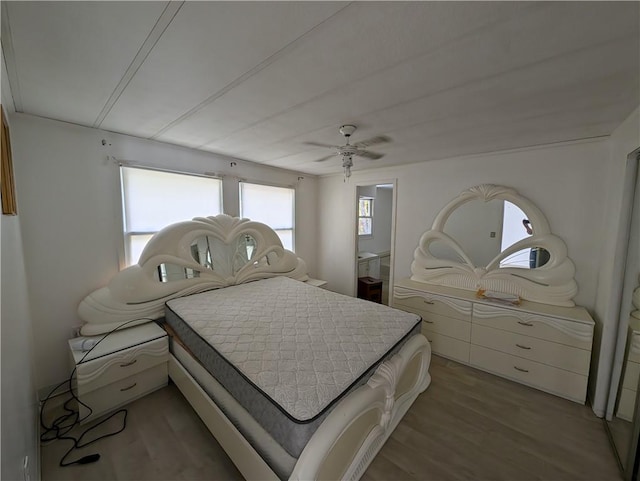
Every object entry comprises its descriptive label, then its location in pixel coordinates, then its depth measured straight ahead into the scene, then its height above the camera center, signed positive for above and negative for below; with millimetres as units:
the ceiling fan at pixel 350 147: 2055 +742
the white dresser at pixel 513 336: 2145 -1164
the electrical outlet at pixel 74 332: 2262 -1106
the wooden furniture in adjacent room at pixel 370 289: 4457 -1318
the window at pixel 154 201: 2586 +157
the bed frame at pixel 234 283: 1272 -993
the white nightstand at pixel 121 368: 1852 -1257
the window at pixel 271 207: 3633 +156
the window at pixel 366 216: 5977 +49
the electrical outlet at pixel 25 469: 1129 -1232
